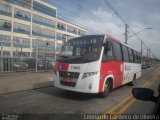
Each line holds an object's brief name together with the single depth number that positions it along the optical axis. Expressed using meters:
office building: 32.12
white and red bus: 4.77
